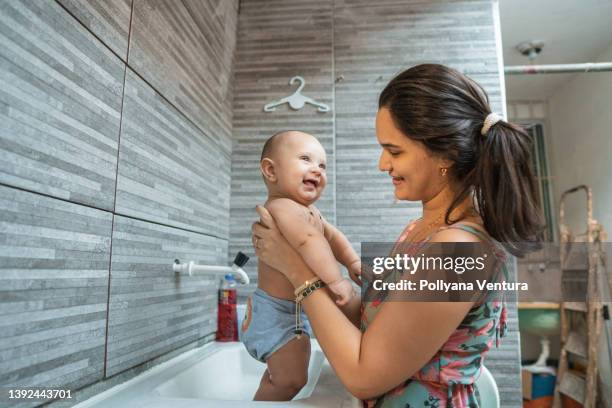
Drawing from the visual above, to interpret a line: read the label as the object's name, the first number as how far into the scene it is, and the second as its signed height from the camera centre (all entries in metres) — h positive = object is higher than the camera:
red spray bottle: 1.59 -0.23
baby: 0.84 -0.02
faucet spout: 1.22 -0.04
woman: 0.65 +0.05
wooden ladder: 2.46 -0.35
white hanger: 1.79 +0.66
